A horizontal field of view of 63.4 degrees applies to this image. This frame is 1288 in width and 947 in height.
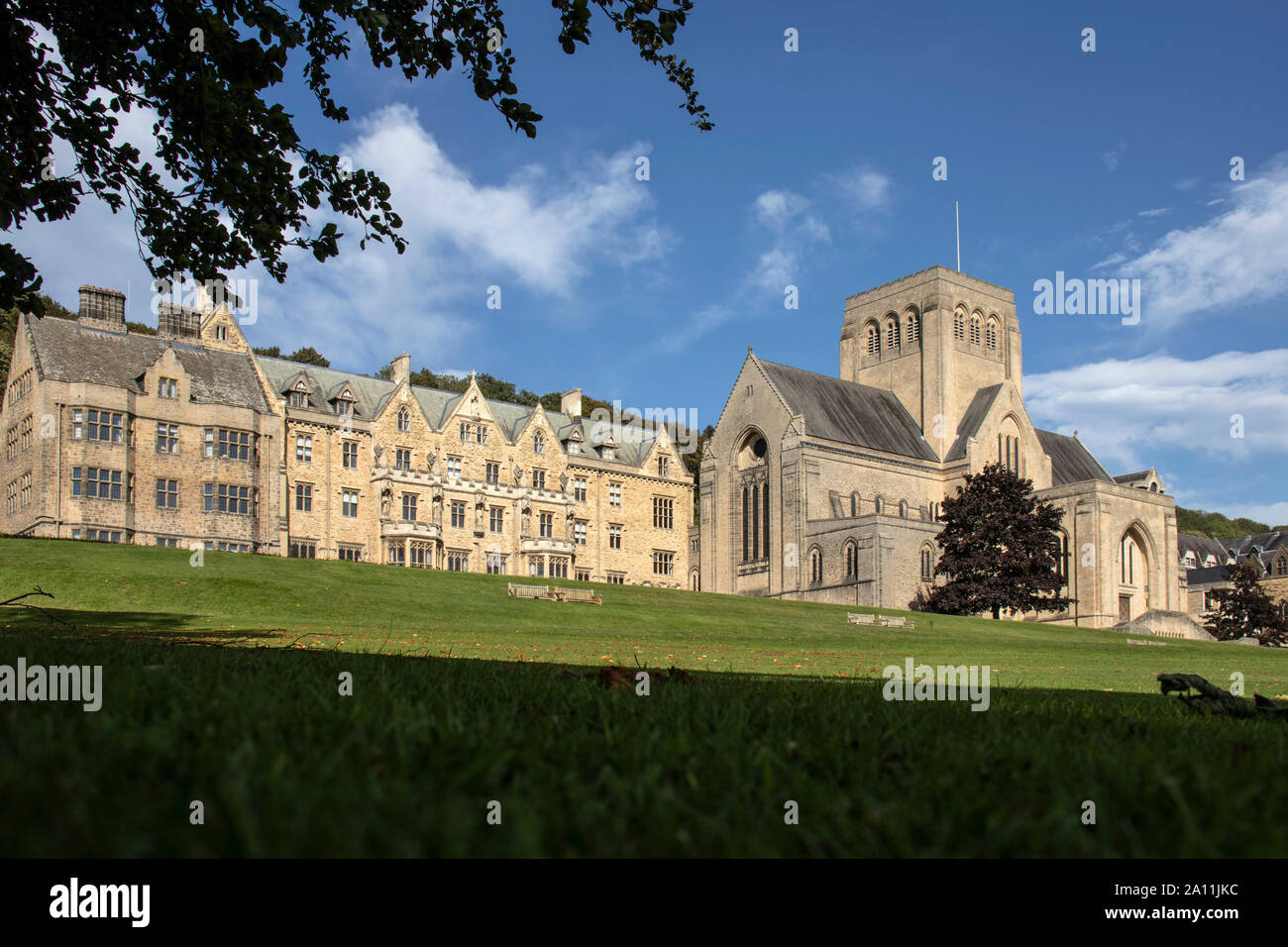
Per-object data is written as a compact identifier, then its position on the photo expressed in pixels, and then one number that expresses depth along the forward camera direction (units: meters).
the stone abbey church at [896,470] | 66.94
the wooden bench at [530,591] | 36.38
